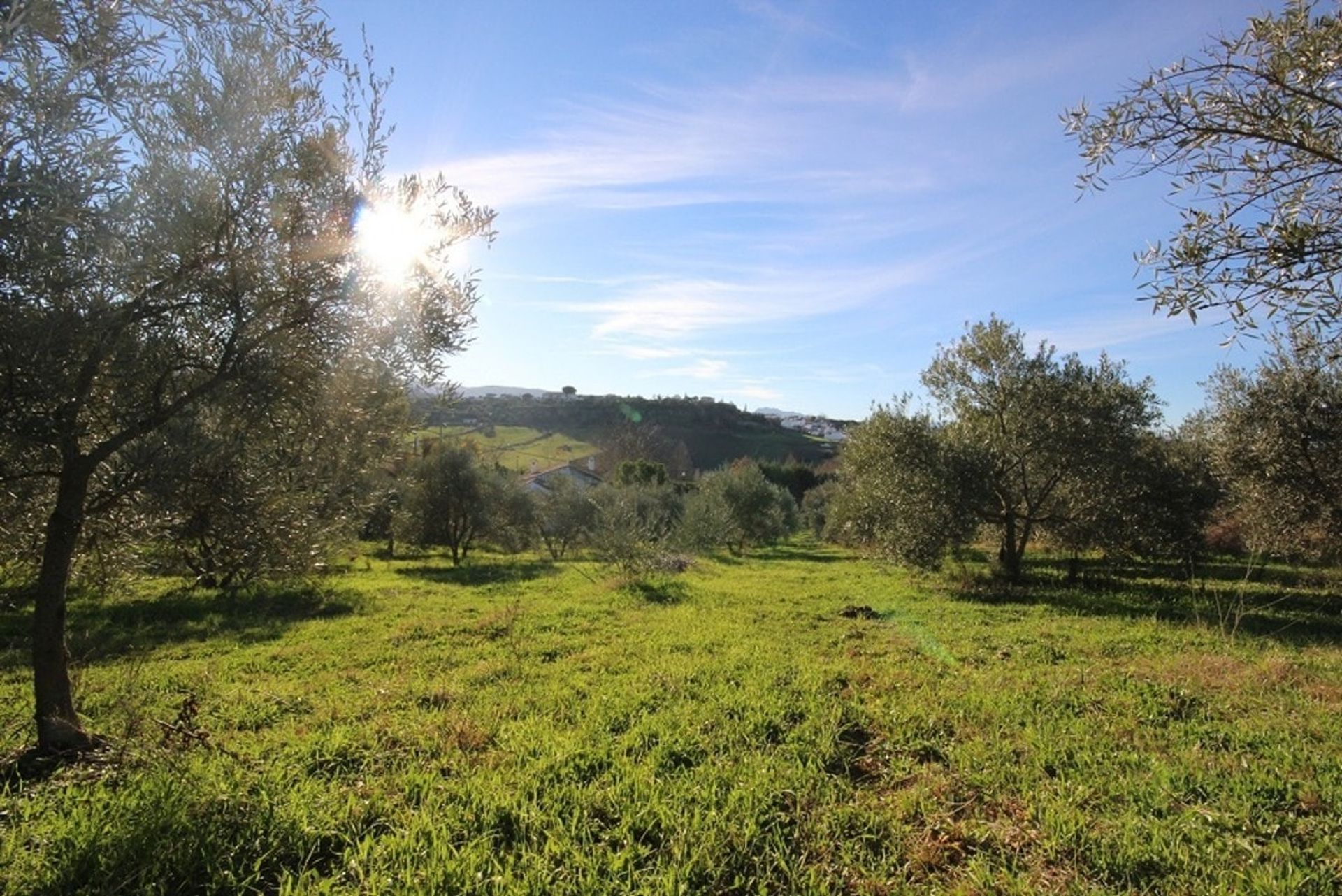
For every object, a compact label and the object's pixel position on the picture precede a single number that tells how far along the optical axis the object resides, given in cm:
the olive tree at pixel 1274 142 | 392
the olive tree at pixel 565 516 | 4253
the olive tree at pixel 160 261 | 418
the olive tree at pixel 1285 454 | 1739
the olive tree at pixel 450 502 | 3509
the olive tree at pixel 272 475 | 511
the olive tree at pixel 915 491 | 2191
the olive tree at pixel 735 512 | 4284
